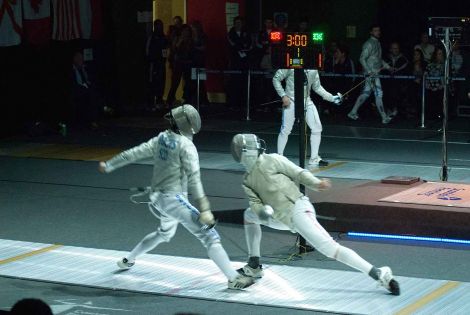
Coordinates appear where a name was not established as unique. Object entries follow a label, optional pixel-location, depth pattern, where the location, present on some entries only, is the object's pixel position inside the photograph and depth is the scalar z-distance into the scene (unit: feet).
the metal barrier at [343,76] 68.69
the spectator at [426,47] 72.90
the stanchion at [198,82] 74.38
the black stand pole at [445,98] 45.72
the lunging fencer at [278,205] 30.04
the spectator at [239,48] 78.74
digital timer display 36.96
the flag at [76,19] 69.67
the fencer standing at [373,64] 70.08
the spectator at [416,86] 72.08
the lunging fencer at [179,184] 30.81
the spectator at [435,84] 70.23
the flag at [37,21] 67.36
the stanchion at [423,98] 68.10
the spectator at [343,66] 74.84
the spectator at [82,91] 66.95
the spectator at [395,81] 73.10
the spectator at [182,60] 77.77
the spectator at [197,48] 79.10
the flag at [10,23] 65.16
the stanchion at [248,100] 73.10
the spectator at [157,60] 78.84
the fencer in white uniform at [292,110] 50.24
